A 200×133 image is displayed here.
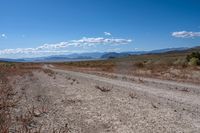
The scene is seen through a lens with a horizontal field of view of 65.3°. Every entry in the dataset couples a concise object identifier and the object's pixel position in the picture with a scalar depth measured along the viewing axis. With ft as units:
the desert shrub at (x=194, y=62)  79.43
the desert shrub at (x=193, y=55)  87.54
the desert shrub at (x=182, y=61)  93.52
